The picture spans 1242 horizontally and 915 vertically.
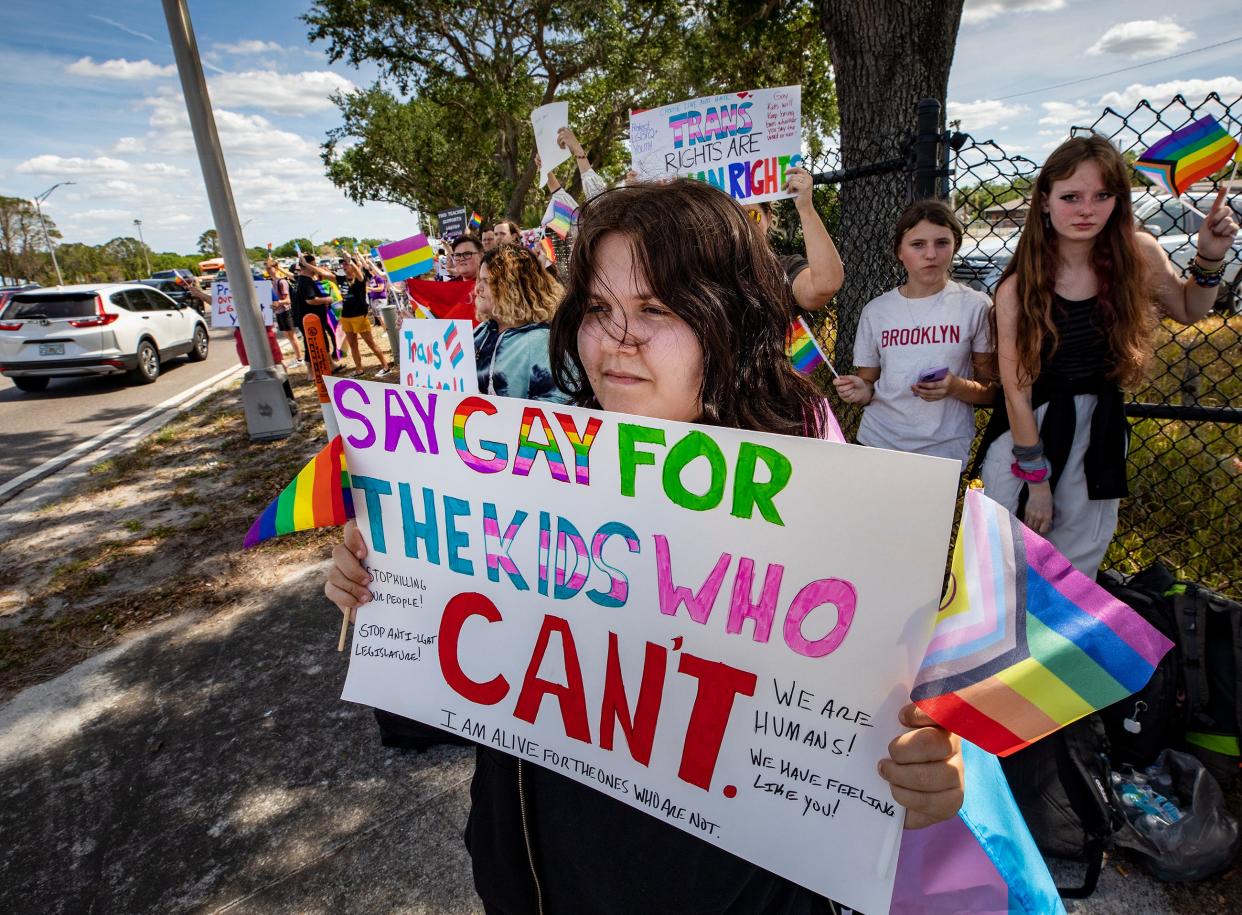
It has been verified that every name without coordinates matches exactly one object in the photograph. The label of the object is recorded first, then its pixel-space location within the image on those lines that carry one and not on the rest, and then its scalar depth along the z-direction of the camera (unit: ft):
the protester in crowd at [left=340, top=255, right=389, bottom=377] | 34.83
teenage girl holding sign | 3.51
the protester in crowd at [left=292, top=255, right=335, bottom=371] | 32.58
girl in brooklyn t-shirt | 8.79
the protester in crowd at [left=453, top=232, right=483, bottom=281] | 20.45
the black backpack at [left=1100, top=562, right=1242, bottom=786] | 7.05
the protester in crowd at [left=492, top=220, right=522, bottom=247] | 19.11
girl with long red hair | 7.36
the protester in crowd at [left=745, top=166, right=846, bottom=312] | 8.27
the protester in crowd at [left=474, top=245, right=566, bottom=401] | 10.09
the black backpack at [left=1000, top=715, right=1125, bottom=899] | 6.38
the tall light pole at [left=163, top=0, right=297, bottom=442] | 21.36
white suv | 36.24
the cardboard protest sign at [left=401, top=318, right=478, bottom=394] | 7.36
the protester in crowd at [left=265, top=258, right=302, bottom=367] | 41.03
